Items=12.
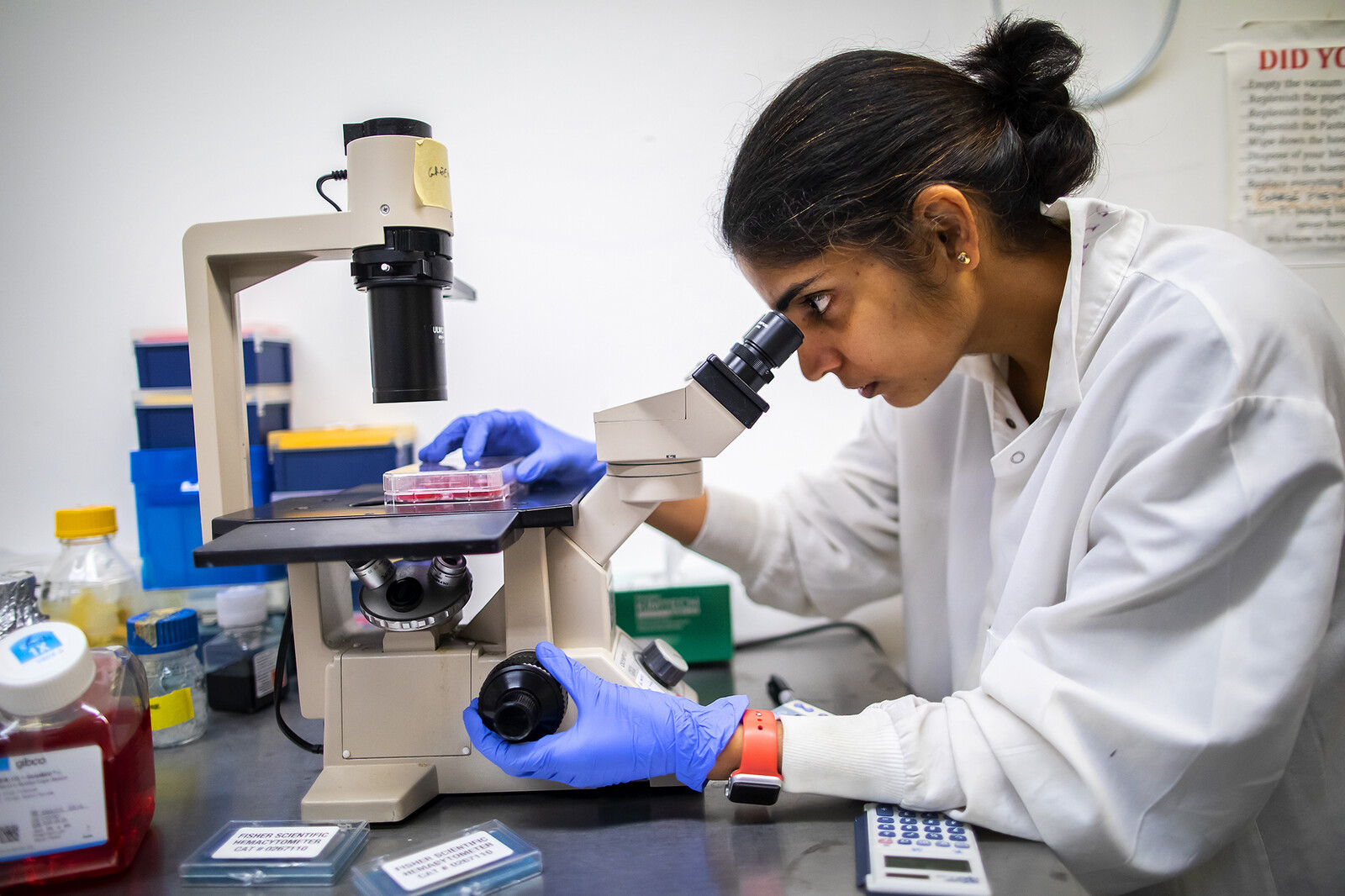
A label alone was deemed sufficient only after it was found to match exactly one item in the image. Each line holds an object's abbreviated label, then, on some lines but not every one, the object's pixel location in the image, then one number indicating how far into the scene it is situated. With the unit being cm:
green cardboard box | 124
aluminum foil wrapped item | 92
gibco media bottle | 63
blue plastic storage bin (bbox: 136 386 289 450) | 127
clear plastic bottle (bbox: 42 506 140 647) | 114
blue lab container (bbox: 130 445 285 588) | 127
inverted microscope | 76
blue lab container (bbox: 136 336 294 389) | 126
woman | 67
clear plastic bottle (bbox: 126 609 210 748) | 97
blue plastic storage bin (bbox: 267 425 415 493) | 125
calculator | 60
